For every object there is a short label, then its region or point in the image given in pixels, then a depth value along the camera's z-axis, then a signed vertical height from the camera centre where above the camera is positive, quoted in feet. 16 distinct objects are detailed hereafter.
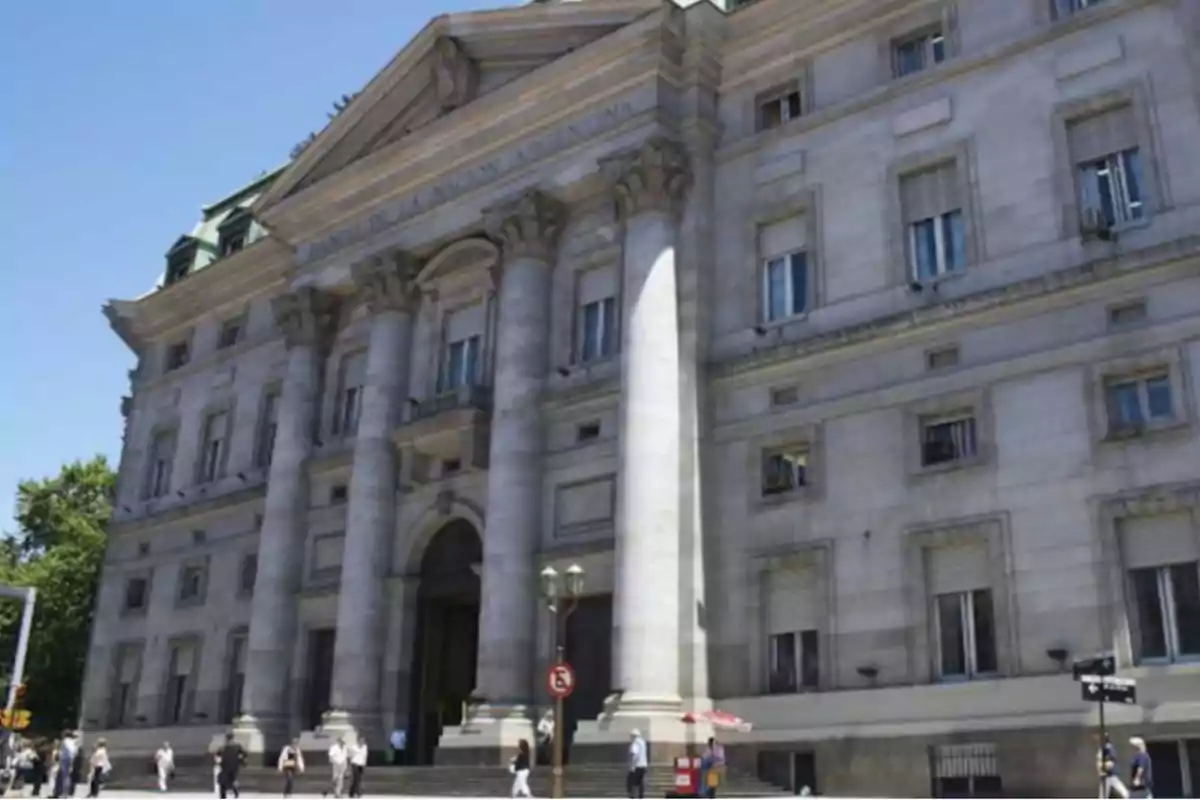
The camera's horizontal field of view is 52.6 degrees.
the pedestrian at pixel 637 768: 81.15 +1.09
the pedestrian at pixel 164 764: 119.03 +0.83
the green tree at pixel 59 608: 187.93 +24.38
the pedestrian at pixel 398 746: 108.58 +2.81
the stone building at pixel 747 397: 77.77 +29.52
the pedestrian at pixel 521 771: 84.17 +0.75
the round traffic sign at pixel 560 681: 70.44 +5.64
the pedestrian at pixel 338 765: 95.40 +0.95
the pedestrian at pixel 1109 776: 60.49 +1.06
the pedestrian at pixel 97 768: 102.83 +0.27
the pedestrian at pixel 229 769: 97.86 +0.44
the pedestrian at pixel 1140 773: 63.46 +1.27
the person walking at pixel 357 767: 95.55 +0.82
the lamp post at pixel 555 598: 72.38 +11.46
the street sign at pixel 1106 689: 56.75 +4.85
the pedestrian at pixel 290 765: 102.12 +0.94
